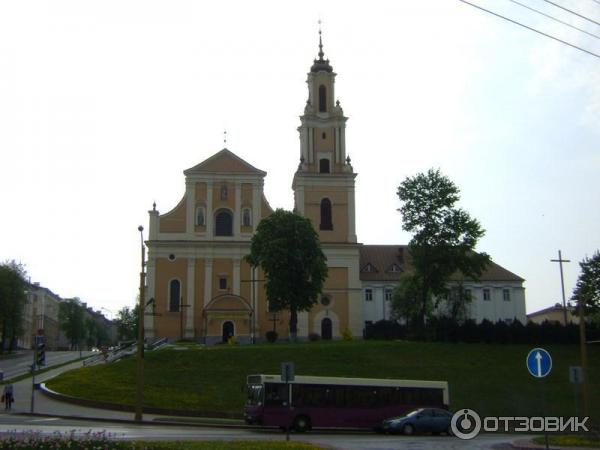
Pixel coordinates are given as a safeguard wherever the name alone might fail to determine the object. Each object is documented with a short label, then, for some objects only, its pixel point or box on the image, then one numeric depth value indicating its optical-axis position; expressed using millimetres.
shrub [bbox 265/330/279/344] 63906
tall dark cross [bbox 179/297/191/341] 69225
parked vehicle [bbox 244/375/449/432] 30828
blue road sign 18547
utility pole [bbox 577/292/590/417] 27000
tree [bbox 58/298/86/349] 128750
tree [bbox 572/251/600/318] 62594
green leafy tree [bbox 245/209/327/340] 60609
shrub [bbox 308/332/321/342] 65331
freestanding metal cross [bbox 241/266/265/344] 69819
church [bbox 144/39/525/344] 69875
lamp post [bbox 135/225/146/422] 31625
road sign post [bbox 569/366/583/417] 24438
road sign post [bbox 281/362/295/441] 24000
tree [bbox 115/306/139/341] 130000
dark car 30312
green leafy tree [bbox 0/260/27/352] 78062
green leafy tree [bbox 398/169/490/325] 62625
